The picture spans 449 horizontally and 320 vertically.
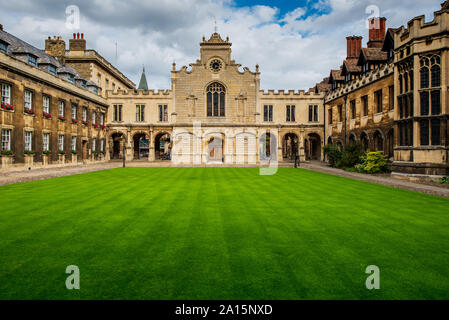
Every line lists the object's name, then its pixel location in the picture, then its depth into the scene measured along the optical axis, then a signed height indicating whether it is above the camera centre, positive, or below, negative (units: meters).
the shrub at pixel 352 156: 22.50 -0.18
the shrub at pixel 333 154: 24.25 +0.01
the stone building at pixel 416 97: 14.63 +3.41
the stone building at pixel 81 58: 33.59 +12.88
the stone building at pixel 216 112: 35.97 +5.96
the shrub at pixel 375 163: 19.17 -0.68
